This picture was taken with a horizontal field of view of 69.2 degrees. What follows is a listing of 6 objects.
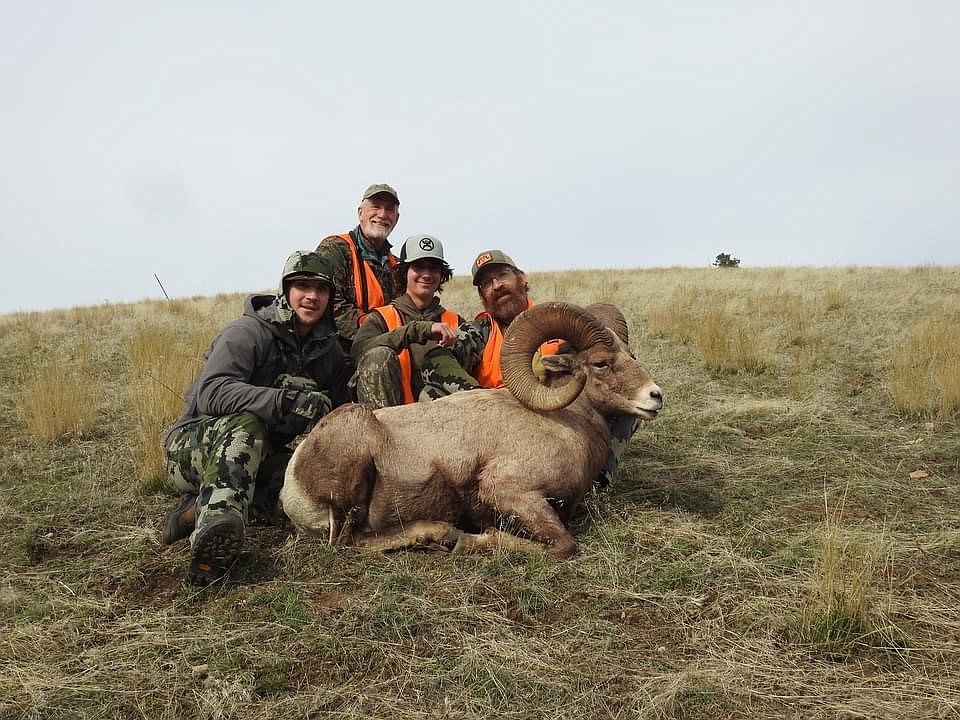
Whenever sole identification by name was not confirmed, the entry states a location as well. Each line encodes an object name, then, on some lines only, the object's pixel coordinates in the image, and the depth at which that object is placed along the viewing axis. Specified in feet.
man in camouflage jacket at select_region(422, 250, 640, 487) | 18.88
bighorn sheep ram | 14.99
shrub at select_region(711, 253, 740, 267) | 125.49
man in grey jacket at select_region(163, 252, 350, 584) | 13.69
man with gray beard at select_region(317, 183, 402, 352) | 24.07
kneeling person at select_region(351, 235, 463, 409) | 18.45
